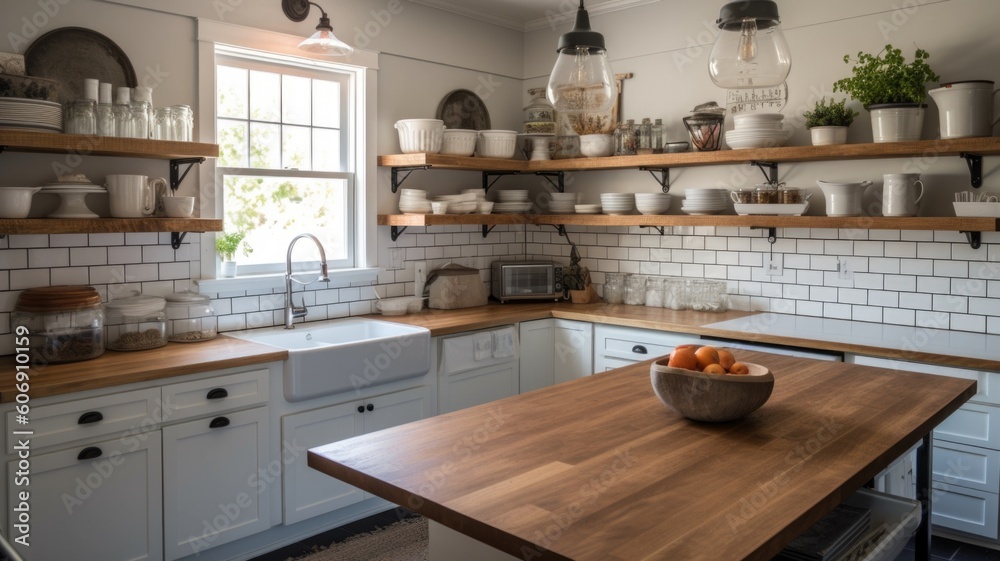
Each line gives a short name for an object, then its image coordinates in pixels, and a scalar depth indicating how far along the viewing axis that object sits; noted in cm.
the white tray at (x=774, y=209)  408
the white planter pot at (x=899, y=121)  374
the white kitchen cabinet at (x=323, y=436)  359
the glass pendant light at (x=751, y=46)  210
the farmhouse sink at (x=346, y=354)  354
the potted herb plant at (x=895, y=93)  373
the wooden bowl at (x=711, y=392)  218
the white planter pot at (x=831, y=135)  404
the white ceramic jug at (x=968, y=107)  354
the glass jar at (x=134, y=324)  345
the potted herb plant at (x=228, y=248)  400
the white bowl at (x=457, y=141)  478
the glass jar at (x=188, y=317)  369
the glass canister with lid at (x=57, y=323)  313
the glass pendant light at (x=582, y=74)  228
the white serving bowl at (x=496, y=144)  504
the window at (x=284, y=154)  407
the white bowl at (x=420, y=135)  457
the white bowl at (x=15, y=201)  304
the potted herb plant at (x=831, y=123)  404
